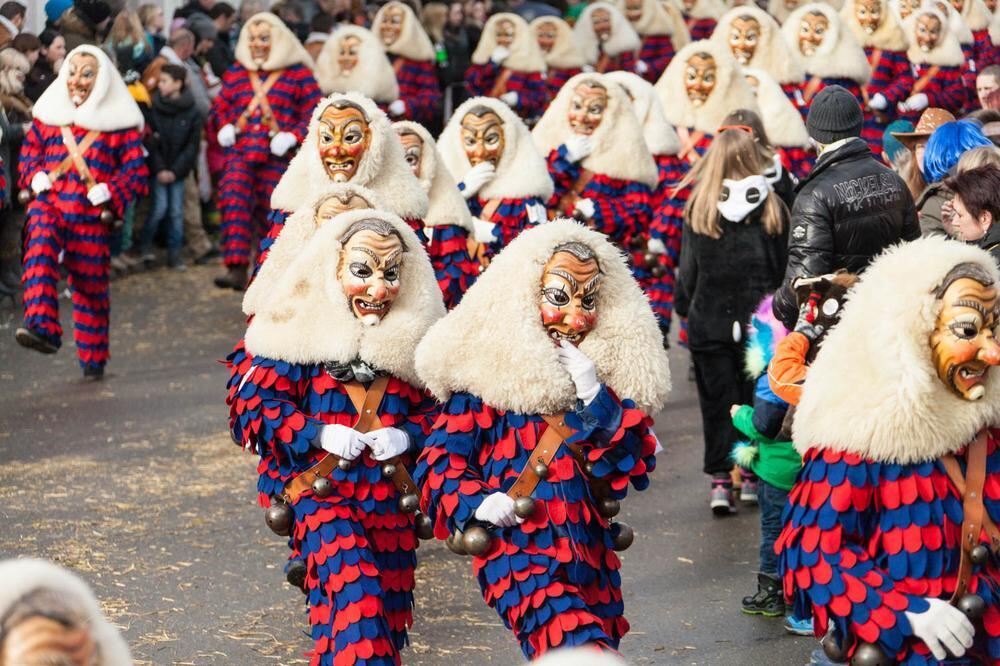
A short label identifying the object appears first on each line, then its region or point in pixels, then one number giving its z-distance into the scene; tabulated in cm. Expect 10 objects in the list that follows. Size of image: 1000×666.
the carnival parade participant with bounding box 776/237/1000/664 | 746
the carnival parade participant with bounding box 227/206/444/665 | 934
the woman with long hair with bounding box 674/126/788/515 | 1359
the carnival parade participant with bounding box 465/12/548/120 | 2958
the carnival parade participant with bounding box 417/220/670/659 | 848
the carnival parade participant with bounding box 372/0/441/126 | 2807
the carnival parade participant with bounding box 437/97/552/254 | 1566
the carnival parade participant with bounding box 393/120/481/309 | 1446
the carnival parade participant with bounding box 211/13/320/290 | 2305
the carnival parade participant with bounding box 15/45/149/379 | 1869
